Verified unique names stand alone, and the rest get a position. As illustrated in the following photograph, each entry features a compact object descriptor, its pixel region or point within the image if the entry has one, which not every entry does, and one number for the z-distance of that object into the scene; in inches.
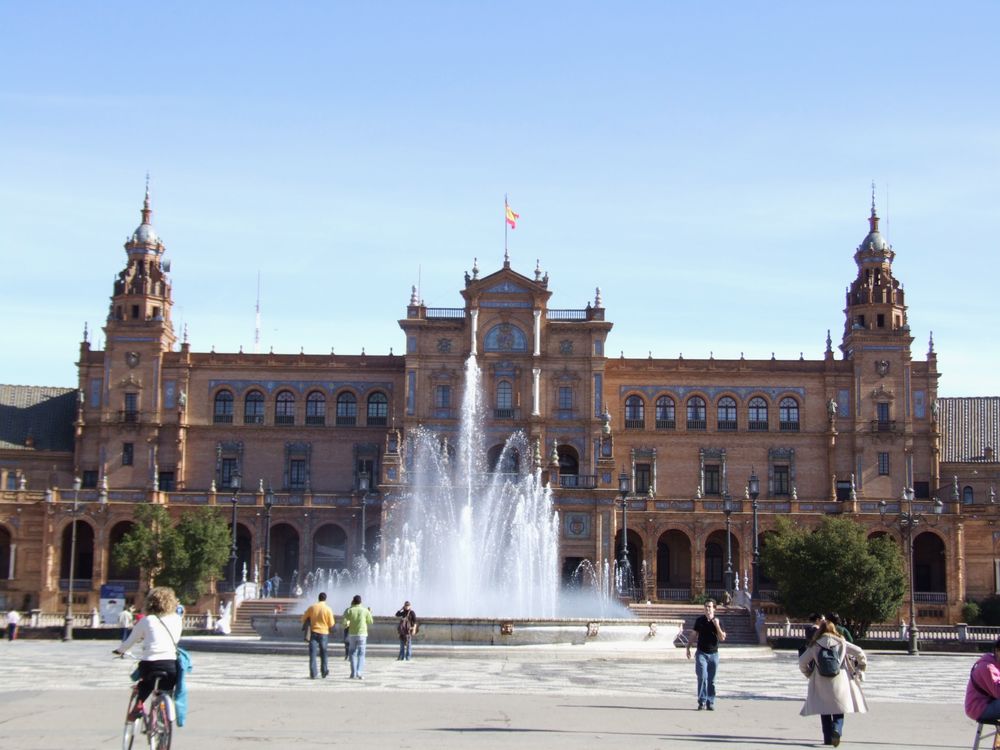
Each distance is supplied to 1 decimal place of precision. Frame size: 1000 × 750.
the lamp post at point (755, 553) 2549.2
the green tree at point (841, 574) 2256.4
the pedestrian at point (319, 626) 1095.0
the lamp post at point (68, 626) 2050.9
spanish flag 3107.8
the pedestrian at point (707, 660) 922.7
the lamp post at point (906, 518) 2957.7
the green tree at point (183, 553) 2615.7
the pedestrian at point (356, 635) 1127.0
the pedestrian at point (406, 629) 1370.6
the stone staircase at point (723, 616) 2194.9
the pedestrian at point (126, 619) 1829.5
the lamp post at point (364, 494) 2834.6
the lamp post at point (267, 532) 2608.3
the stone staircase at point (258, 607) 2401.6
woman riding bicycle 606.2
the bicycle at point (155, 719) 603.2
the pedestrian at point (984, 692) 631.8
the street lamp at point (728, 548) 2562.5
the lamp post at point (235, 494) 2458.2
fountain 1517.0
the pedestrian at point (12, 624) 2039.9
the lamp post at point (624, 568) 2568.9
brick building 3046.3
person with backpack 732.0
